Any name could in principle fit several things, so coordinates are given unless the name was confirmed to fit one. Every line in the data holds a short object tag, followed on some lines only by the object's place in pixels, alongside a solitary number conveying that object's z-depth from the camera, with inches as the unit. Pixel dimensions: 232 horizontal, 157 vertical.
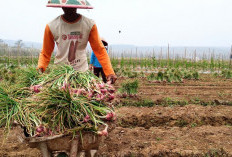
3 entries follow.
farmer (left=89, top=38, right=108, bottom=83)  221.8
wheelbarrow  65.2
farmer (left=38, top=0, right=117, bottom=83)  101.4
